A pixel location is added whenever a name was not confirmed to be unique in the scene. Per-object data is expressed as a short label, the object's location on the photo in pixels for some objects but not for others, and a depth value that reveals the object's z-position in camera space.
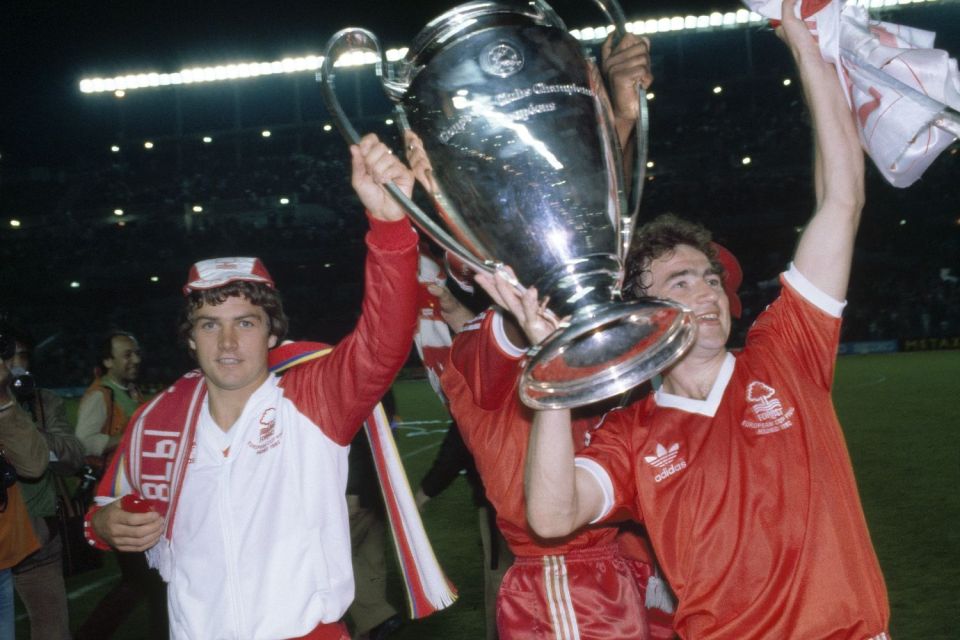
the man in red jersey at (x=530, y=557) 2.34
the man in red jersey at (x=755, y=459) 1.86
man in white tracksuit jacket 2.24
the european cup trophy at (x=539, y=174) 1.42
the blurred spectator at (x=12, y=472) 3.36
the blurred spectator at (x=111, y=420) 4.48
